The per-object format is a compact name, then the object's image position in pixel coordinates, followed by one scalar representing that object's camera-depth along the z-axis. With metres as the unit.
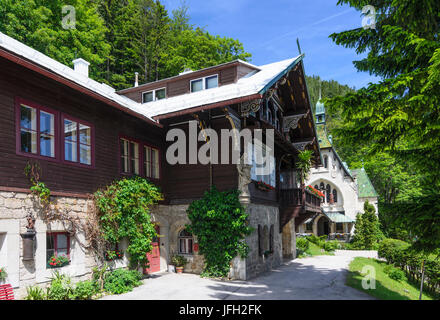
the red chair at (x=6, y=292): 8.07
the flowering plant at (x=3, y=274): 8.25
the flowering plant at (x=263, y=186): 14.94
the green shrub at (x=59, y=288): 9.16
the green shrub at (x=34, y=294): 8.65
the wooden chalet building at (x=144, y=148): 9.03
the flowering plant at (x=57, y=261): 9.62
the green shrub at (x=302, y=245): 24.79
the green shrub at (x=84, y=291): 9.66
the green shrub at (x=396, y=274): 17.31
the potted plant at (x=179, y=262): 14.43
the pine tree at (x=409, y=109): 6.86
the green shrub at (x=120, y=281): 10.80
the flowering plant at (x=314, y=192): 22.36
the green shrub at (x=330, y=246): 28.71
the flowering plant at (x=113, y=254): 11.46
